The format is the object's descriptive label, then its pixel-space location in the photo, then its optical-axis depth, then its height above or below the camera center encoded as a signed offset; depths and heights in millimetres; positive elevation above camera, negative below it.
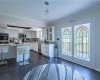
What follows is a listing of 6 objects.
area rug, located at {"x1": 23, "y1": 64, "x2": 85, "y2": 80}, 847 -543
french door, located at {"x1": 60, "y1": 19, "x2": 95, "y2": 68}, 2626 -186
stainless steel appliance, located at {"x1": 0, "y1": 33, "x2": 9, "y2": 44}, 4414 +80
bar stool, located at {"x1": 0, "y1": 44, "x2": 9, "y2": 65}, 3027 -503
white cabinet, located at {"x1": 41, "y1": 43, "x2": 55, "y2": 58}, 4186 -774
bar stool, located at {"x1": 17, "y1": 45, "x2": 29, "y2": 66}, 3187 -646
